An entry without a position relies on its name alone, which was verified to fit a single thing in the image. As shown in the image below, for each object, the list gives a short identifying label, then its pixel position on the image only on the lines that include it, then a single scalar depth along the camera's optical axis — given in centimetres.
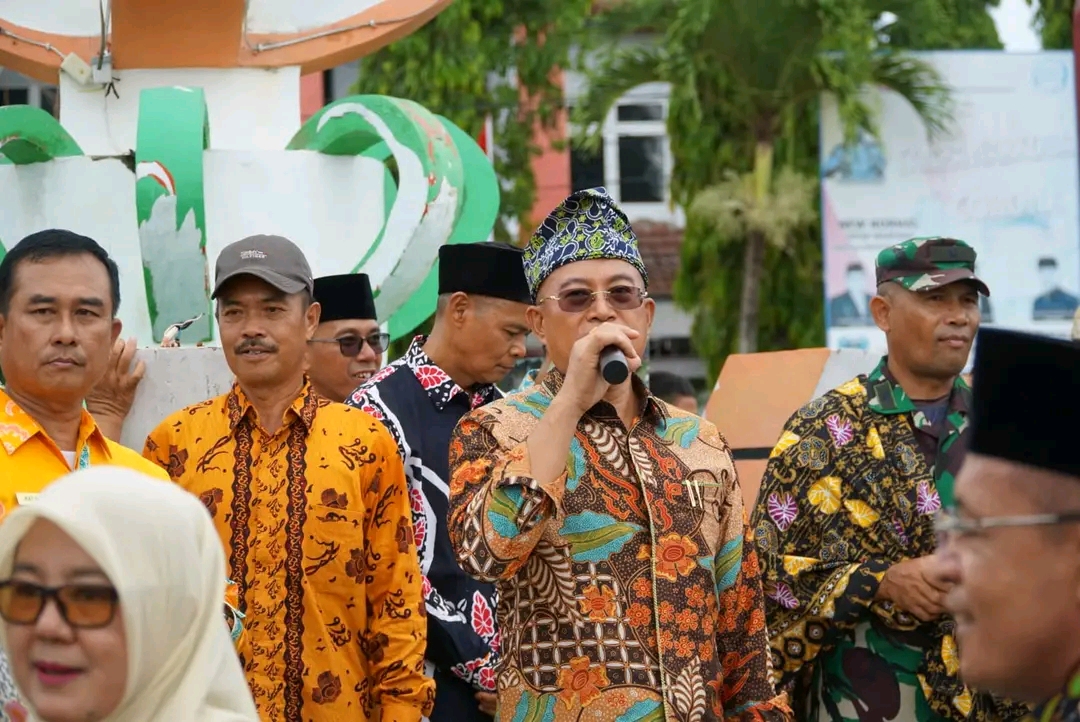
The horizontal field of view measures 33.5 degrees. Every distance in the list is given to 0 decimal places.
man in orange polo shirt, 410
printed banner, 2434
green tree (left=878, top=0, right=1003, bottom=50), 2289
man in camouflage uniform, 487
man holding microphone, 379
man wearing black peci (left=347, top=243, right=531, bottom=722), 500
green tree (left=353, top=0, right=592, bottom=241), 1920
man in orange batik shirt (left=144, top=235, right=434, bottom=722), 449
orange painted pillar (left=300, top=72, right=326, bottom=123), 2478
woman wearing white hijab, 274
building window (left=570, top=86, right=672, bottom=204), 2677
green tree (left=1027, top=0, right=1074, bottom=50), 2511
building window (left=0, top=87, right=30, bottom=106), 2234
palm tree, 2181
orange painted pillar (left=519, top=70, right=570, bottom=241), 2639
